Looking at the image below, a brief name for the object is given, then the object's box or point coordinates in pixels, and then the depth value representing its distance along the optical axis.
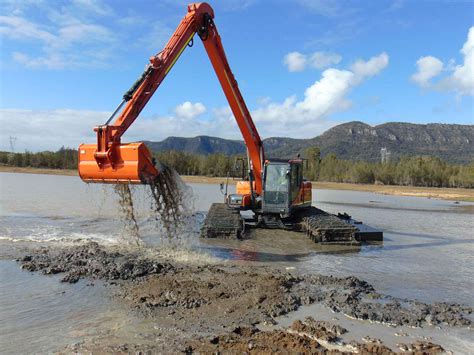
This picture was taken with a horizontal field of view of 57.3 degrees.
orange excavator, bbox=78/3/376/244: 10.15
